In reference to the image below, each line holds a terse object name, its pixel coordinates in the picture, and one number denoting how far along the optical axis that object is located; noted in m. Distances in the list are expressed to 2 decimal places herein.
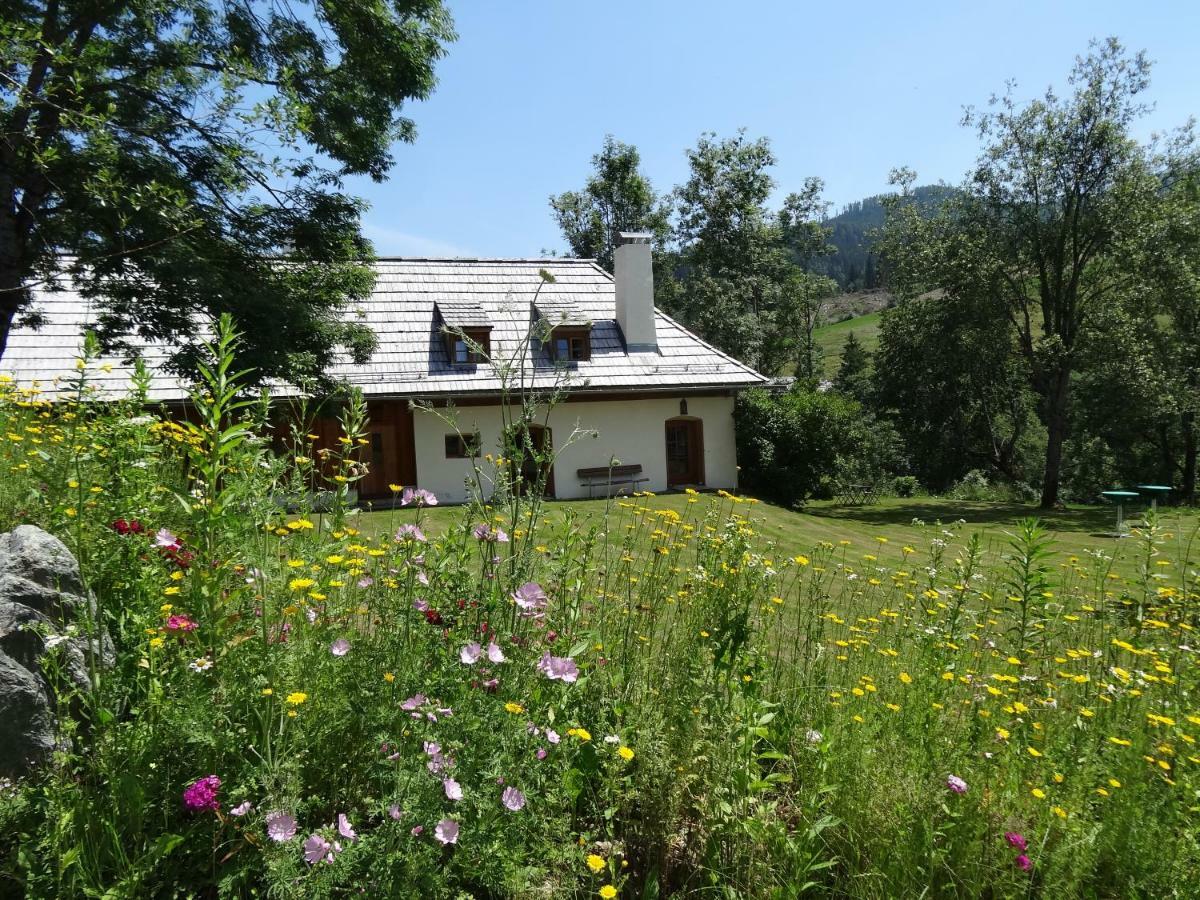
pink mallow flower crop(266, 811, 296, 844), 1.86
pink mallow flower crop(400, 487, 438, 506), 3.00
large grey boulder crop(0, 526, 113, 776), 2.31
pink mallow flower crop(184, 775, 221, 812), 1.89
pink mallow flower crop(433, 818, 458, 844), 1.90
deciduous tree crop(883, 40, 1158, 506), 20.83
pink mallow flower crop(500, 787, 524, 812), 2.06
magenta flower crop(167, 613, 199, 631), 2.12
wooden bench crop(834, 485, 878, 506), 23.86
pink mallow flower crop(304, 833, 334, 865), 1.86
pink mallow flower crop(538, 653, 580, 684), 2.36
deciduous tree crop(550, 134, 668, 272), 35.22
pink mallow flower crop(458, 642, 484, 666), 2.25
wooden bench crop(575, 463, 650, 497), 19.50
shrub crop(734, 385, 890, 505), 21.05
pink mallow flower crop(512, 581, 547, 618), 2.49
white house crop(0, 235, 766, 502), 17.88
